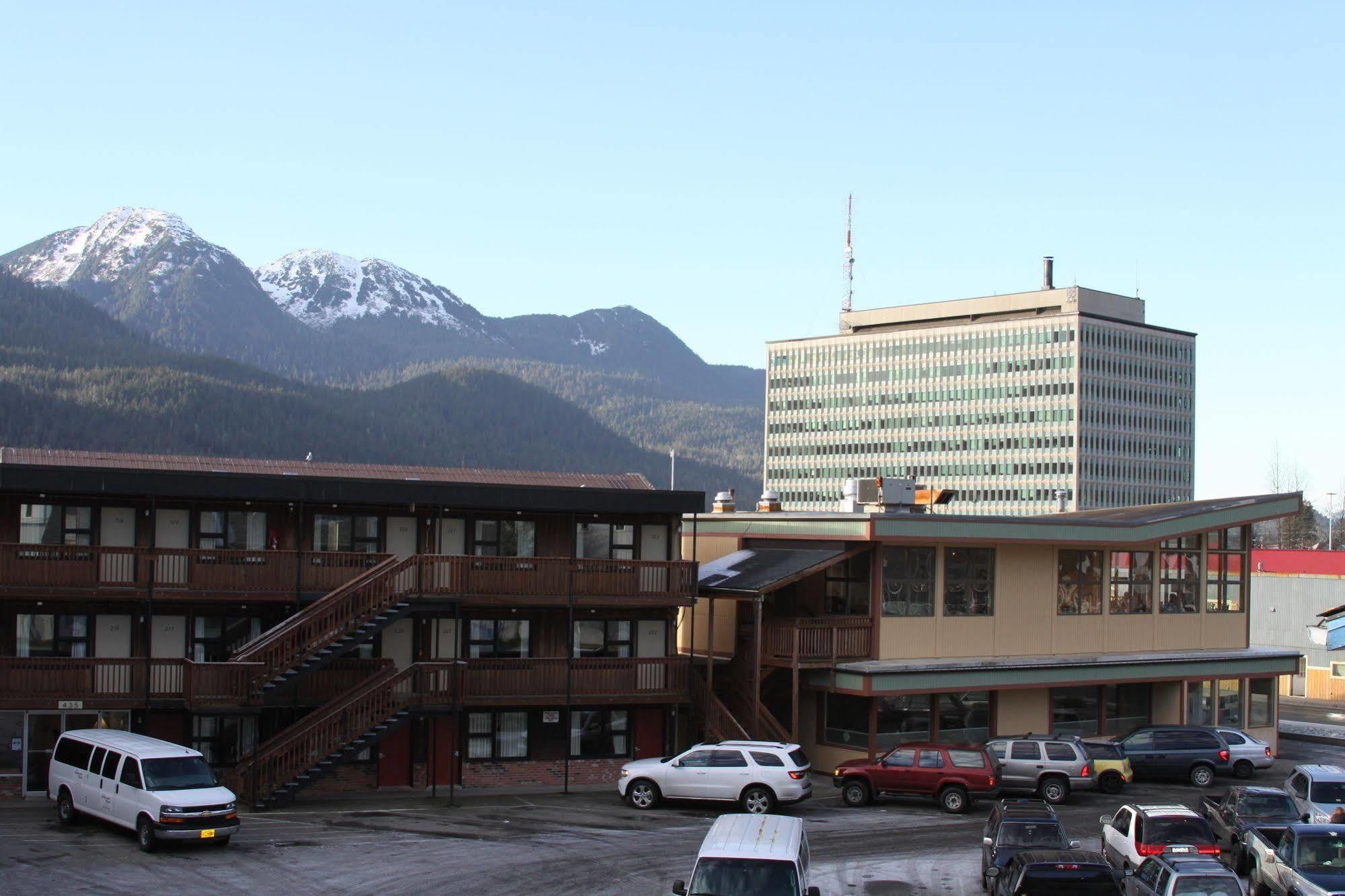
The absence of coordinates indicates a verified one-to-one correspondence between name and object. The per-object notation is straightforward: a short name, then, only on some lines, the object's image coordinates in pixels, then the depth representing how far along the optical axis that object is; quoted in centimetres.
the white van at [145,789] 2861
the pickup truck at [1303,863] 2391
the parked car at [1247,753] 4281
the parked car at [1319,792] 3141
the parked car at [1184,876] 2256
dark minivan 4169
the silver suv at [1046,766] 3712
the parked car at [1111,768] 3903
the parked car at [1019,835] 2636
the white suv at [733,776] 3425
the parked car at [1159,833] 2697
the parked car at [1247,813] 3028
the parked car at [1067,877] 2303
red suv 3575
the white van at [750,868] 2095
